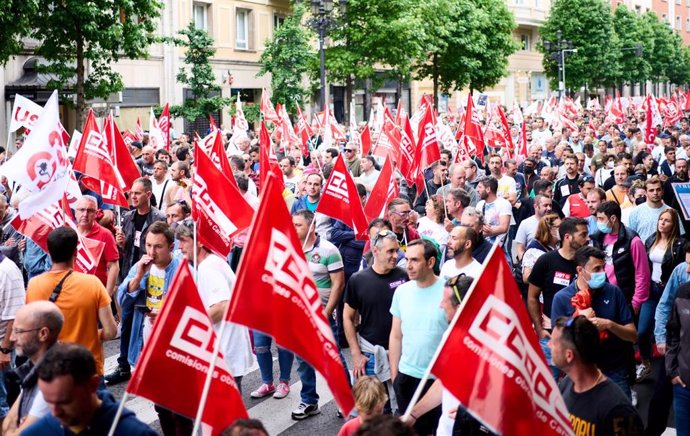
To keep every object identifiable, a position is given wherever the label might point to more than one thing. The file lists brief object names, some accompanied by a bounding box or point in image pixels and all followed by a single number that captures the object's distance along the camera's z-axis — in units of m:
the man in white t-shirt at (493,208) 11.36
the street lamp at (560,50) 50.78
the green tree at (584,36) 63.38
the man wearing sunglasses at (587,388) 4.93
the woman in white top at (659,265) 9.13
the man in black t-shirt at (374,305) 7.32
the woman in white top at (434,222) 10.25
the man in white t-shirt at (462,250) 7.53
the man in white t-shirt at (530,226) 10.30
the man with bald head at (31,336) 5.15
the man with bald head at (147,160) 15.89
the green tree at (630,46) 68.88
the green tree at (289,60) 34.53
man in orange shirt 6.52
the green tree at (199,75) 30.72
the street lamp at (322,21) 26.92
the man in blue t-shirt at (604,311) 6.66
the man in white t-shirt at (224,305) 7.24
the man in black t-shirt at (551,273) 7.68
